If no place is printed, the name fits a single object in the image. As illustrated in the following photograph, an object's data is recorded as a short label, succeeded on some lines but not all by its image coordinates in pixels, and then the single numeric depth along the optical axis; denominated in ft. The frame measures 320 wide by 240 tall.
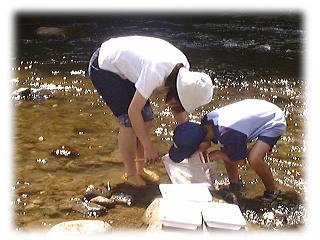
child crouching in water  10.05
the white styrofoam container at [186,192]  9.02
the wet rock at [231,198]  10.37
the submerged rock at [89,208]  10.16
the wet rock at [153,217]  8.66
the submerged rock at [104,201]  10.43
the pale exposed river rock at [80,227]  8.98
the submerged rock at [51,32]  27.73
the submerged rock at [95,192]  10.69
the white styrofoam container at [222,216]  8.19
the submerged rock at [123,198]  10.62
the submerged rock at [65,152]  12.64
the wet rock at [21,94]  16.84
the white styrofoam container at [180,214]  8.06
